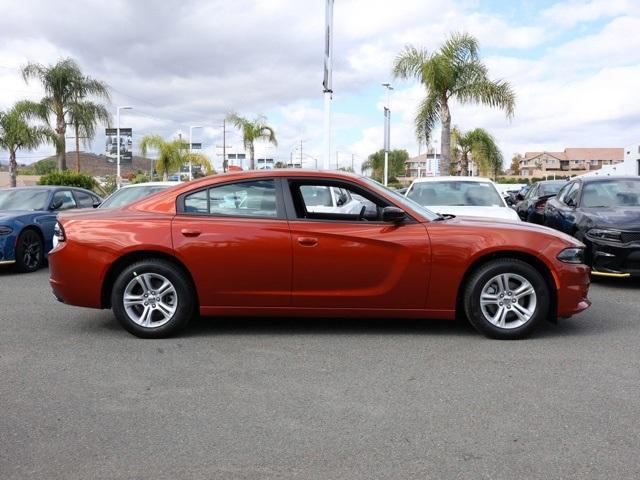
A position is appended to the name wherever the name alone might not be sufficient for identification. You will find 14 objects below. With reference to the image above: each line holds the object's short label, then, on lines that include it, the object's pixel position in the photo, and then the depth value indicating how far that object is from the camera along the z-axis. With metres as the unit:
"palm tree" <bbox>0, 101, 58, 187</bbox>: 30.12
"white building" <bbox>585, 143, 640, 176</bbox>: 33.31
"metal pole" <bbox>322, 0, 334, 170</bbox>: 16.86
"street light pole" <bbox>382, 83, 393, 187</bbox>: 34.03
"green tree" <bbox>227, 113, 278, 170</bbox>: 40.44
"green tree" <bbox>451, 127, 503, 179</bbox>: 36.97
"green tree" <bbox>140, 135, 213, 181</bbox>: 46.00
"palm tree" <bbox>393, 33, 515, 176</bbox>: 22.20
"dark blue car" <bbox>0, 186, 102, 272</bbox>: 9.66
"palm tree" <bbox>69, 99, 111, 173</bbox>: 31.17
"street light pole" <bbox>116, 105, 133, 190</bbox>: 44.16
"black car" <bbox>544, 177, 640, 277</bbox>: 7.75
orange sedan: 5.42
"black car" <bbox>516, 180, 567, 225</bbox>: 13.30
